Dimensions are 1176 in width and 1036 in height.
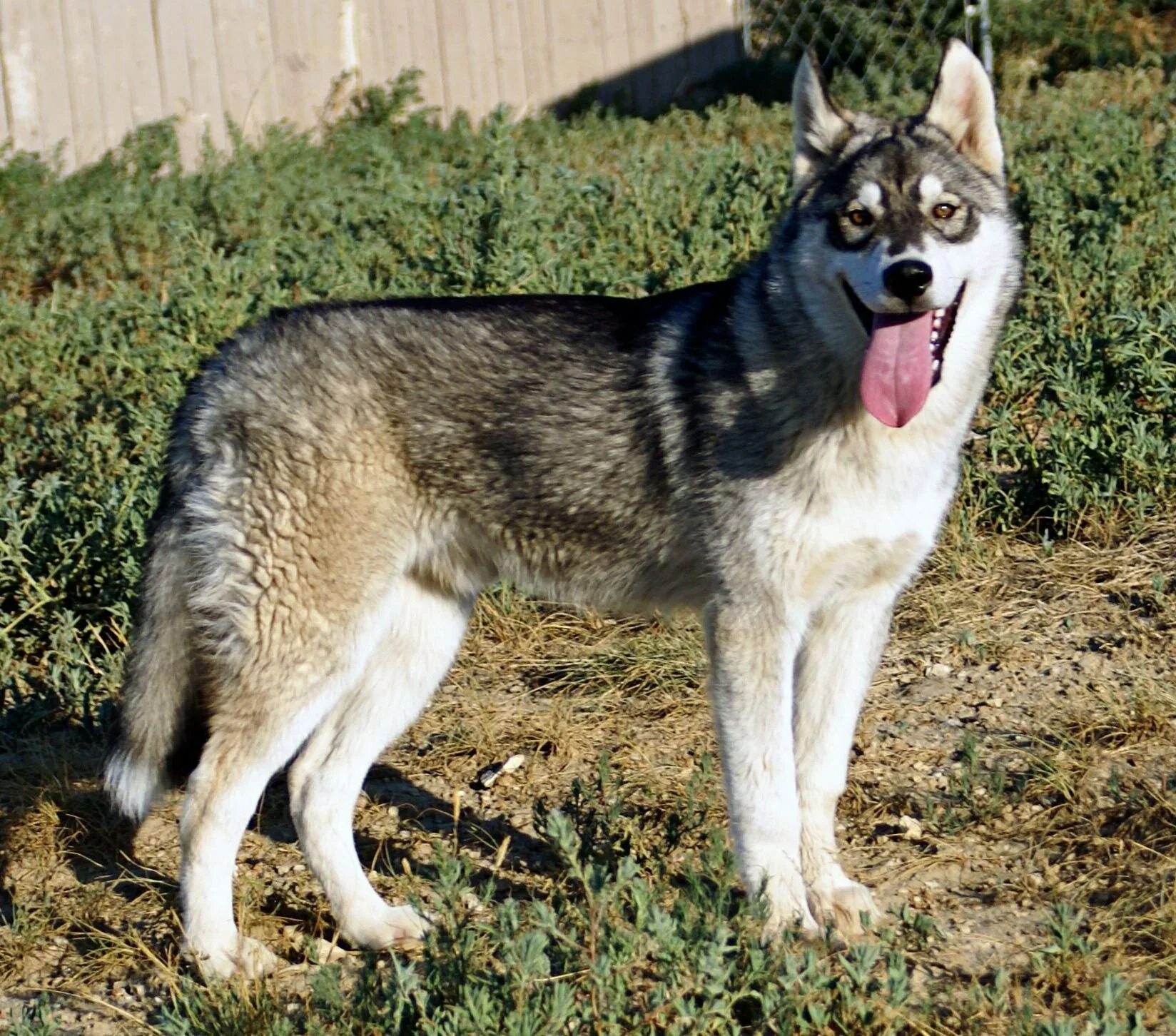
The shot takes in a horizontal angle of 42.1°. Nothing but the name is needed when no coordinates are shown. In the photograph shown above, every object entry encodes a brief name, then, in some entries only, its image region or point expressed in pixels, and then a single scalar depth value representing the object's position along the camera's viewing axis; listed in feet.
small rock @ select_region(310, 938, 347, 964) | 11.53
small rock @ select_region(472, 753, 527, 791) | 14.35
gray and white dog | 11.27
